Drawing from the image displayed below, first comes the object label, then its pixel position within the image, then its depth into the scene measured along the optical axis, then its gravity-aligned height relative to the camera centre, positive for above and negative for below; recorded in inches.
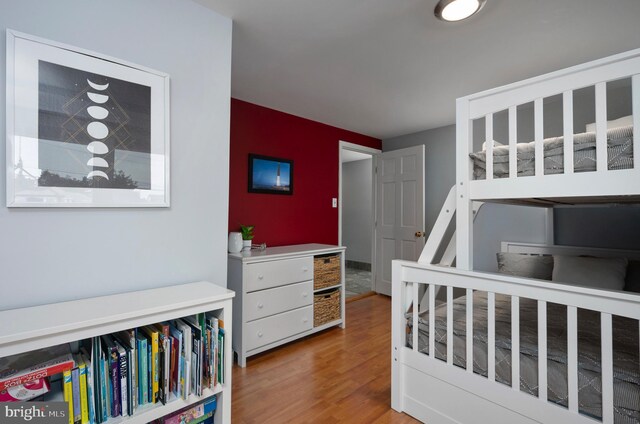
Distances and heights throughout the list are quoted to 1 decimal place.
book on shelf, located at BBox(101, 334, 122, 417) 45.7 -25.5
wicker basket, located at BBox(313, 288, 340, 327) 113.6 -35.8
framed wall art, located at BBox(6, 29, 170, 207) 46.6 +14.4
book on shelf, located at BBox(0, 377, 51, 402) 39.8 -23.8
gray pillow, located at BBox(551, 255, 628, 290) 86.3 -17.0
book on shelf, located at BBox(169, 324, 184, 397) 51.1 -25.4
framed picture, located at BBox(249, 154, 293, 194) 120.1 +15.8
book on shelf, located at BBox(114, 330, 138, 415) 46.7 -25.0
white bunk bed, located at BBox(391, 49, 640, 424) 46.5 -23.7
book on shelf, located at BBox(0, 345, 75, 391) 40.4 -21.7
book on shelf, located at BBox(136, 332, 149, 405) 47.9 -24.9
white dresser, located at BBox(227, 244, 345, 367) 93.7 -27.6
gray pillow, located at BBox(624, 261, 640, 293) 91.7 -19.4
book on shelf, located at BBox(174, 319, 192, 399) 51.0 -25.0
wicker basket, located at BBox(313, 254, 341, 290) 113.9 -22.1
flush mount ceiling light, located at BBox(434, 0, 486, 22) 60.7 +41.9
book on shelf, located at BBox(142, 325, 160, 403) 48.8 -24.6
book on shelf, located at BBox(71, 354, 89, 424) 43.0 -25.8
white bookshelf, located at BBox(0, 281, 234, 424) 39.1 -14.9
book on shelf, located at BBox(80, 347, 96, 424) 43.6 -25.7
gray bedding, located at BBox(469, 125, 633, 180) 46.0 +9.9
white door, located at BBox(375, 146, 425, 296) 154.3 +2.1
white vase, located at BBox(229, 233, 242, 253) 103.6 -10.0
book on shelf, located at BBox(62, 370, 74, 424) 41.8 -24.3
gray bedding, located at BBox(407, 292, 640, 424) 47.1 -25.5
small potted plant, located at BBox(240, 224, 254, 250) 110.0 -8.5
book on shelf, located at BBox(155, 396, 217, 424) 52.6 -35.3
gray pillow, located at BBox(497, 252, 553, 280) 103.3 -17.9
